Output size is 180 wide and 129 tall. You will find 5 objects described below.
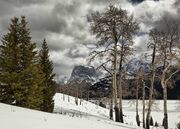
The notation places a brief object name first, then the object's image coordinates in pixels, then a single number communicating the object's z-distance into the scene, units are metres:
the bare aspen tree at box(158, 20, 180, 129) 30.36
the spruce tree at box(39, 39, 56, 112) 48.03
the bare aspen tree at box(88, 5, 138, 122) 34.06
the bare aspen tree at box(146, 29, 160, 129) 32.69
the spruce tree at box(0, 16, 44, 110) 37.16
